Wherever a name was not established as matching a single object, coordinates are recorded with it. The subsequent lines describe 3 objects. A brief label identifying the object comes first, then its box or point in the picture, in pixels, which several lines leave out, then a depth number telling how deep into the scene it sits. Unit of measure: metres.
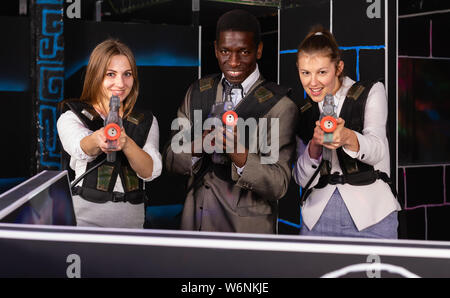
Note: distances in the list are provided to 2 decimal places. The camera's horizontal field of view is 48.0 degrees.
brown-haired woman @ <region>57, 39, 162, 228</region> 2.01
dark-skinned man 2.04
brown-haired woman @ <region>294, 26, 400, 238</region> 2.00
